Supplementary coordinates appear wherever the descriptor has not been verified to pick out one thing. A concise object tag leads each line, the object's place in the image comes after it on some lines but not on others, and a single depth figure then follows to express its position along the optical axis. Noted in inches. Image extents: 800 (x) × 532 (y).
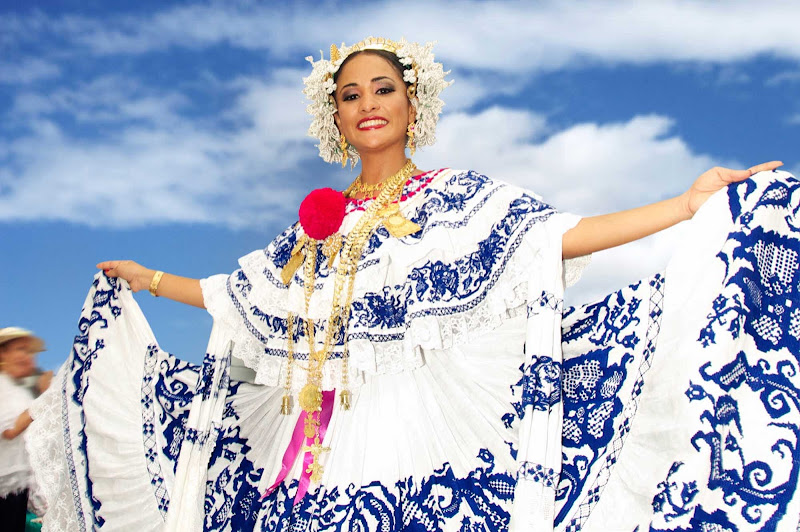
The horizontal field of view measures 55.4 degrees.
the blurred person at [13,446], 150.6
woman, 103.1
